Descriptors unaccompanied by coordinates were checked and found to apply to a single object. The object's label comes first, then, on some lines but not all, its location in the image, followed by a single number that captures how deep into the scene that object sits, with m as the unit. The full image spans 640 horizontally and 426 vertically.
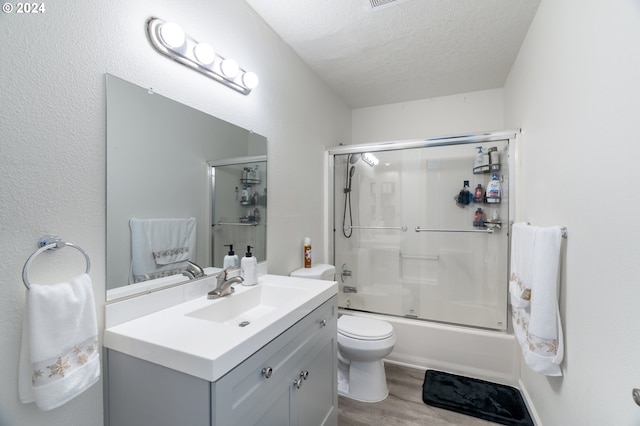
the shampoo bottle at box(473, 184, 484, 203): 2.46
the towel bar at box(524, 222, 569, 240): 1.28
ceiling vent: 1.60
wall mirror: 1.01
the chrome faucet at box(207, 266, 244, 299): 1.31
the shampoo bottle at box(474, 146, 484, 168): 2.40
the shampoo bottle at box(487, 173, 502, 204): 2.29
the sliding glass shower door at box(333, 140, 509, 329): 2.37
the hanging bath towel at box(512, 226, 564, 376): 1.28
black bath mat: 1.74
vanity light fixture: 1.12
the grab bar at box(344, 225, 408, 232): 2.69
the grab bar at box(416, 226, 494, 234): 2.39
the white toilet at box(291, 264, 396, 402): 1.89
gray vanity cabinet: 0.79
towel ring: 0.75
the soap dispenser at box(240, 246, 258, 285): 1.51
